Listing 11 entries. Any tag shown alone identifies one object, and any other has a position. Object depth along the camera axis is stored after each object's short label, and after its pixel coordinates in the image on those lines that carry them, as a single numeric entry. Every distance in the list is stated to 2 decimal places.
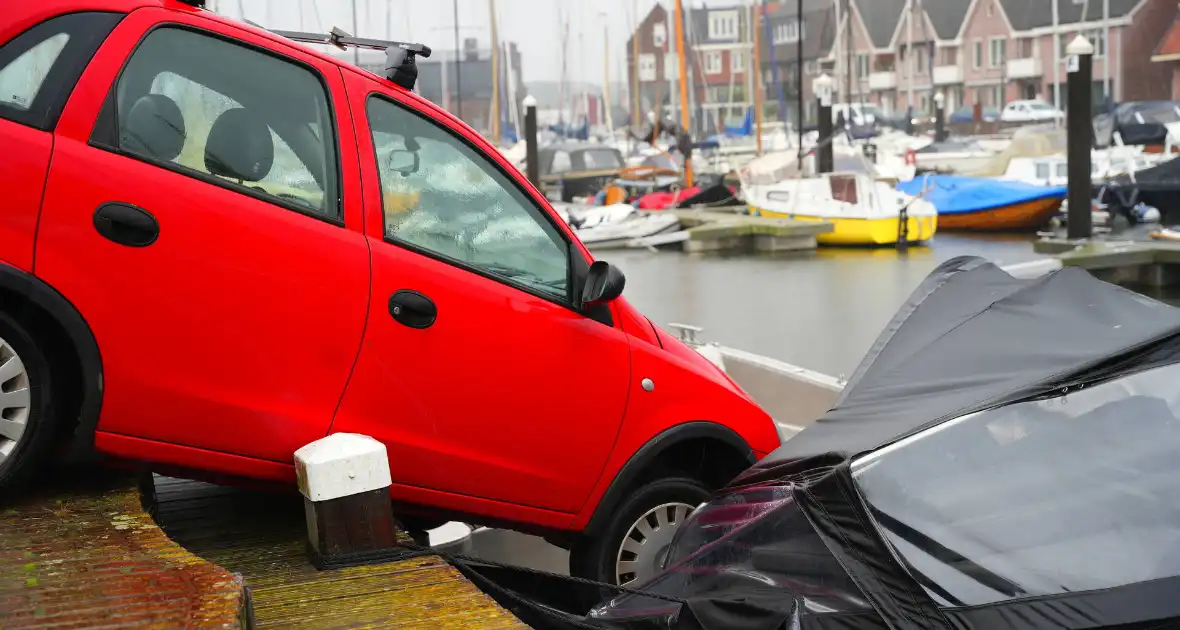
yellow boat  28.77
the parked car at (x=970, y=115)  69.62
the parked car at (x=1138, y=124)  39.84
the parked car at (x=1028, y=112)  63.97
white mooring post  3.63
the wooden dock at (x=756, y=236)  28.56
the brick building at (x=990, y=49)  62.72
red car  3.54
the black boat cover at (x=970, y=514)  3.47
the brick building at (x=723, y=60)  47.88
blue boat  30.95
